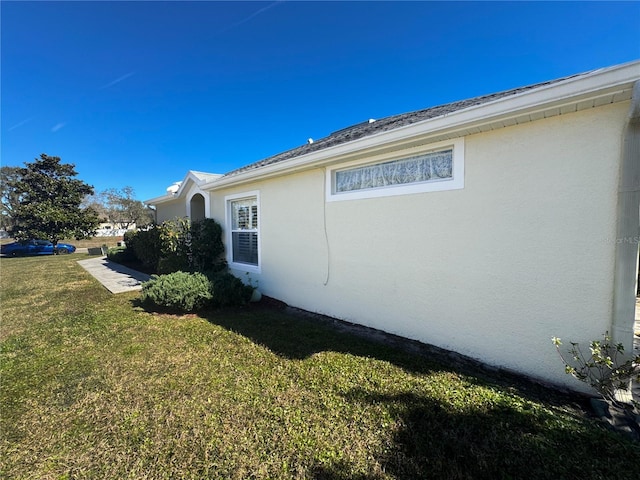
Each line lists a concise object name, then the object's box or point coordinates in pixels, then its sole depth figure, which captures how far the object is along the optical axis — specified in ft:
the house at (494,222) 9.38
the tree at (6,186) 110.11
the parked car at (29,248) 76.13
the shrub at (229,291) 21.70
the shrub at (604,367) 8.64
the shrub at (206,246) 28.86
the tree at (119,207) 151.33
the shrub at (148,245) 35.62
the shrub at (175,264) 29.43
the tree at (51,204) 75.20
